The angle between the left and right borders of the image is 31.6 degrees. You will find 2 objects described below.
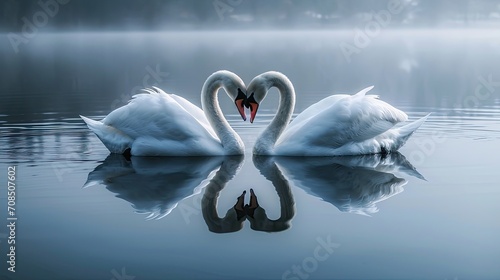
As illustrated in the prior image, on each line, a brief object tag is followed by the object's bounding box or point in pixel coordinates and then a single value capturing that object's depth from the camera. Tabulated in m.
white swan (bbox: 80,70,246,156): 12.24
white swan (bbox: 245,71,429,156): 12.12
